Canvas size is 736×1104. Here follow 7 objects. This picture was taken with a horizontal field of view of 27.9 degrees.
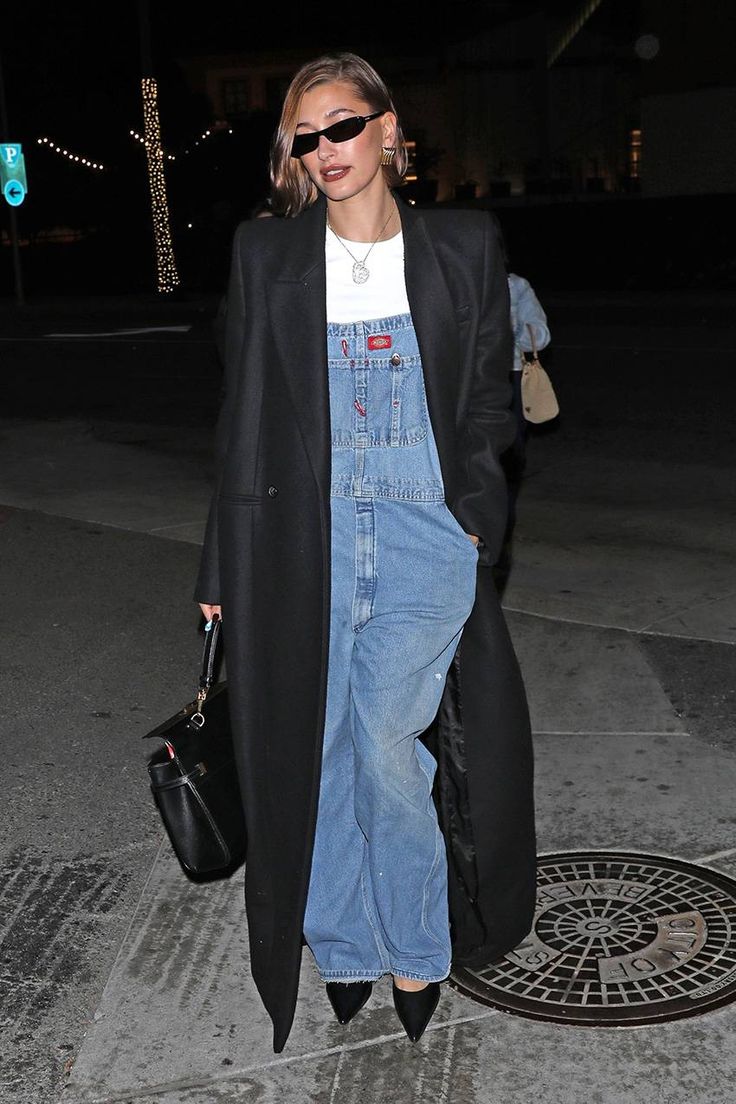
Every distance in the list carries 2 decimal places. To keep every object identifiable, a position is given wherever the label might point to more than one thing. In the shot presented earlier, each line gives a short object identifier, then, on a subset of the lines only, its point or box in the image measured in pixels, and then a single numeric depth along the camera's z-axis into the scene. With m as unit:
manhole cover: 3.31
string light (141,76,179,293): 32.69
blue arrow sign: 35.69
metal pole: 34.91
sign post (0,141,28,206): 35.72
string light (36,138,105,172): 38.93
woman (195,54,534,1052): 3.01
